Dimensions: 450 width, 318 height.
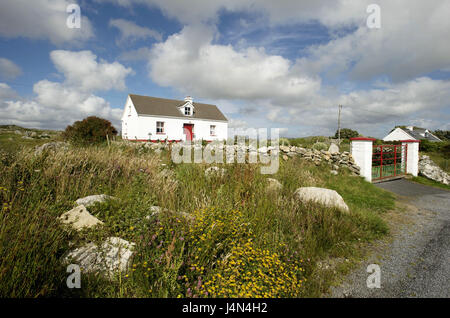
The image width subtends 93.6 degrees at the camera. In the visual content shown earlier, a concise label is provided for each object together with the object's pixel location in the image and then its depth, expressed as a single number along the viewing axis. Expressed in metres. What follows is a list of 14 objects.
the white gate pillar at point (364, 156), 9.59
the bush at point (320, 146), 13.08
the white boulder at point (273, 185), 4.79
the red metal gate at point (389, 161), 10.62
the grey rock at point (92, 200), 3.48
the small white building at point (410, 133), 42.60
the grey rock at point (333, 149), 10.85
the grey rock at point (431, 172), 11.30
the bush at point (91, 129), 13.40
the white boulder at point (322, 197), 4.91
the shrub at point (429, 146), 22.28
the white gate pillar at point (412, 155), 11.70
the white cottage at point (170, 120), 22.86
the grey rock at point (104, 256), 2.39
